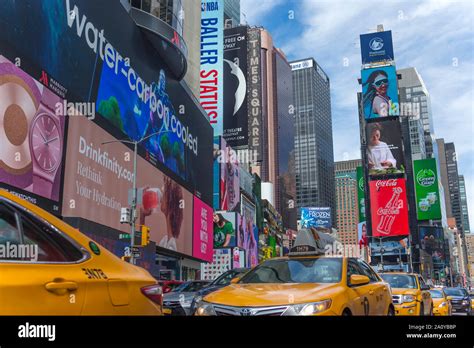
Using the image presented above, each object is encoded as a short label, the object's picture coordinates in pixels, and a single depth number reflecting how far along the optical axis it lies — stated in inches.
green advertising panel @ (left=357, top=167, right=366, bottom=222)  5383.9
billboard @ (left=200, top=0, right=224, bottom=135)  2193.7
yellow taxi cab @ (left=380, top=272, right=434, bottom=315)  462.9
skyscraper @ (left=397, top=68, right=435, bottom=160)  6151.6
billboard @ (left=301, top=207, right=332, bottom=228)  5152.6
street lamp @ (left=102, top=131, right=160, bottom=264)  865.9
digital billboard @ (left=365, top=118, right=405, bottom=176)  4274.1
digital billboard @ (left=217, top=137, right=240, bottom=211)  2472.8
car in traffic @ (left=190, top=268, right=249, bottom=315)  518.3
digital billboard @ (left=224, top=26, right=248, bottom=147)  2556.6
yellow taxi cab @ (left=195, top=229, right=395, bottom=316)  235.2
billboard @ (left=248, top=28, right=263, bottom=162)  3789.1
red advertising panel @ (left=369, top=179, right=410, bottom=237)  4224.9
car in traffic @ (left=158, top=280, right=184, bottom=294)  606.5
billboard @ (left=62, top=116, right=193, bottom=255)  884.6
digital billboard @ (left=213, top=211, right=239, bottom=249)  2289.7
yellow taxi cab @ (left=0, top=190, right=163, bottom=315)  112.9
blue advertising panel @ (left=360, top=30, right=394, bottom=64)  4271.7
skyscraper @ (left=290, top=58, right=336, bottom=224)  7578.7
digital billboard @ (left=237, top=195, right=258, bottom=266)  2517.2
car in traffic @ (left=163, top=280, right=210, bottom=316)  514.5
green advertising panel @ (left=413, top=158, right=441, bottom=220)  5068.9
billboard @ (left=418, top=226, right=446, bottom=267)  5585.6
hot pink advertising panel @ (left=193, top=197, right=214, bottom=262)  1699.1
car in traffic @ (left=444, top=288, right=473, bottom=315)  827.4
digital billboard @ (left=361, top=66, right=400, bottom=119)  4239.7
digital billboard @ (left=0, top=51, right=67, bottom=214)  702.5
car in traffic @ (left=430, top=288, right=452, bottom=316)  636.1
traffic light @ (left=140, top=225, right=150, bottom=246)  868.0
